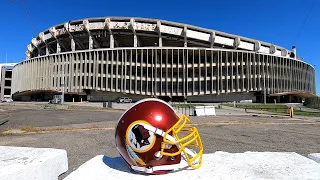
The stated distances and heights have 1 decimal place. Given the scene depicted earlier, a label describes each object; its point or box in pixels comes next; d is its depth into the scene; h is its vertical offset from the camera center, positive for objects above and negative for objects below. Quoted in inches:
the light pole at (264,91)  2147.5 +1.3
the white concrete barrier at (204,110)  863.1 -82.0
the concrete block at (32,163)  73.2 -29.9
